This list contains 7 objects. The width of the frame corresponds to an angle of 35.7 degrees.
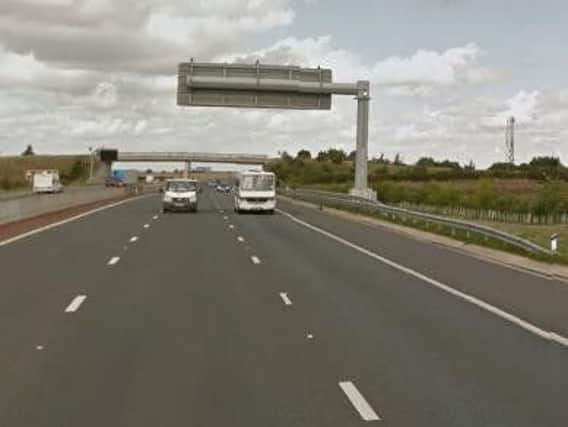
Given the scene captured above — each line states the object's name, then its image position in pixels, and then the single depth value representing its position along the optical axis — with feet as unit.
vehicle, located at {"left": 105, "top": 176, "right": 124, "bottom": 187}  409.28
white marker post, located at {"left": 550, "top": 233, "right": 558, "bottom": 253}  76.76
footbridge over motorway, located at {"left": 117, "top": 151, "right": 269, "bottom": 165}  497.05
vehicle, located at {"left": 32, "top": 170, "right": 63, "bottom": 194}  310.04
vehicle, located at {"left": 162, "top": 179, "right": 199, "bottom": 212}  173.47
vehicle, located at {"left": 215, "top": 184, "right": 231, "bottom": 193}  415.01
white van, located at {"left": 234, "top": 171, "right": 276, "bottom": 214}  166.91
